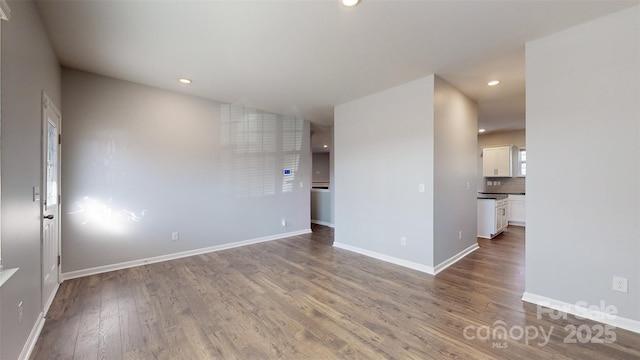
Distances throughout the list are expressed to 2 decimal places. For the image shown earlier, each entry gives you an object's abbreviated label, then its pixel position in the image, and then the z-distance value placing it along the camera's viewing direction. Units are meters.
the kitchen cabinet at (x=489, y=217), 5.33
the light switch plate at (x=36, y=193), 2.11
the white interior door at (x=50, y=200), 2.39
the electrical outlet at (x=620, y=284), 2.11
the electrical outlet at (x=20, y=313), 1.74
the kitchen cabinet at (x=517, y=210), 6.62
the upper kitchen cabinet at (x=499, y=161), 6.96
